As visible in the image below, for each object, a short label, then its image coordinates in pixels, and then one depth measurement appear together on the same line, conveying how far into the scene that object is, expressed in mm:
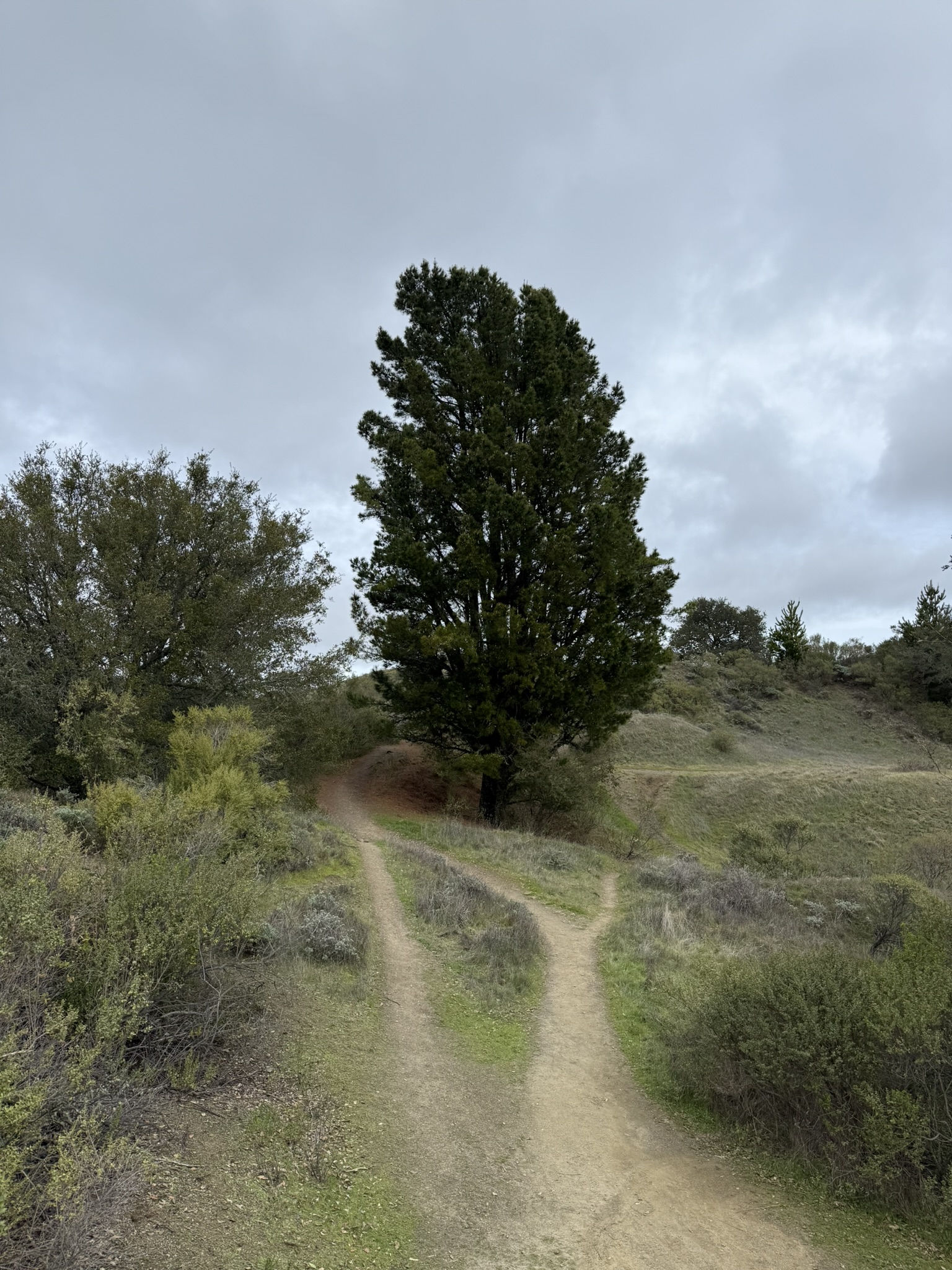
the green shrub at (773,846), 19828
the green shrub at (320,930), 7703
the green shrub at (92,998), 3223
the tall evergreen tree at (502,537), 18266
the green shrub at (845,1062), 4758
